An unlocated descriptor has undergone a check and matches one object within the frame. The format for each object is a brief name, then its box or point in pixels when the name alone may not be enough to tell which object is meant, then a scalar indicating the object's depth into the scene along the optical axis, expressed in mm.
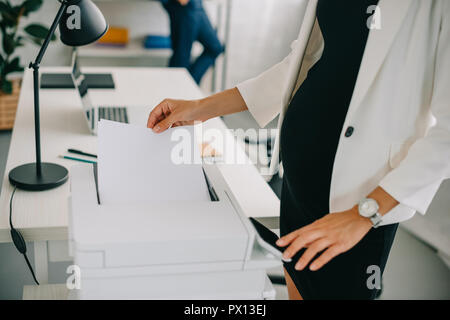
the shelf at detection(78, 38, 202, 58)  3703
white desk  1158
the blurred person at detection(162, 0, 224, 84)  3326
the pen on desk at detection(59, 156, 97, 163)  1444
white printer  651
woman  800
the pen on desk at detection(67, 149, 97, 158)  1485
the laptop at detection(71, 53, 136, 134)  1656
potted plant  2988
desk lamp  1146
